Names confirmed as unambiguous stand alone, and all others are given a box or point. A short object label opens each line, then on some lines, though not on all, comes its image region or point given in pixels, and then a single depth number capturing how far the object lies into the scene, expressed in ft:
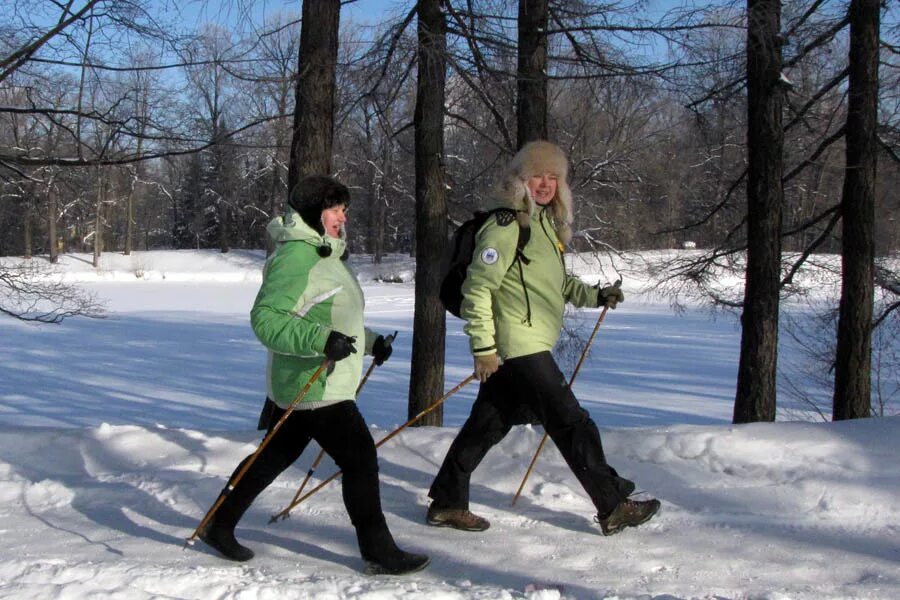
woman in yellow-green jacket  11.55
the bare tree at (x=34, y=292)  26.21
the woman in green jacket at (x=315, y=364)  10.77
